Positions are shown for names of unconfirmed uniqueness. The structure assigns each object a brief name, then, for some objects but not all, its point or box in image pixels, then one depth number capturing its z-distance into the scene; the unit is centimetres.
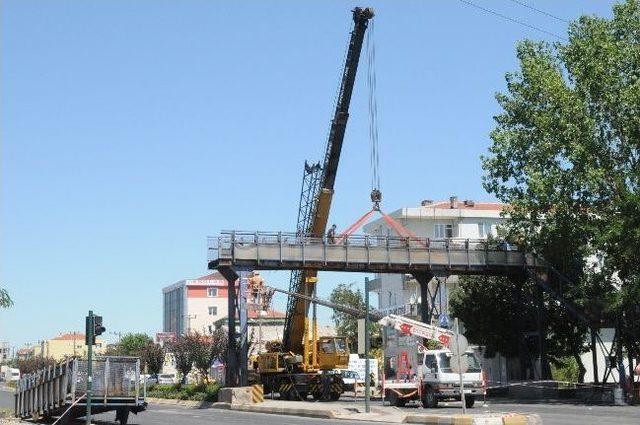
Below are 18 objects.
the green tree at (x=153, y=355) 7994
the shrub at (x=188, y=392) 5239
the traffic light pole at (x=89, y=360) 2638
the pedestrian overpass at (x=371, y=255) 4912
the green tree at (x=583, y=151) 4625
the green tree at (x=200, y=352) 7144
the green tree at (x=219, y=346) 7000
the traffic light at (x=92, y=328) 2638
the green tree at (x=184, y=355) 7175
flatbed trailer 2947
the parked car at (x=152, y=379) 8034
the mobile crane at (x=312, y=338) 4919
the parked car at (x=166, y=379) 8531
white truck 3791
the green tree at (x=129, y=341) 11466
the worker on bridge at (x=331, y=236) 5094
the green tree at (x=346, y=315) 9093
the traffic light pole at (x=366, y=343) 3359
